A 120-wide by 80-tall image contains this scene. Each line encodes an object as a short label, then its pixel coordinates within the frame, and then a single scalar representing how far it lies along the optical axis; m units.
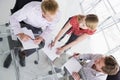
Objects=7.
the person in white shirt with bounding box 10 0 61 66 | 1.77
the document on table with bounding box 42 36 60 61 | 1.94
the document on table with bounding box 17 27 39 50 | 1.81
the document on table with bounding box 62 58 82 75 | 1.91
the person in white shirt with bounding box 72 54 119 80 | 1.85
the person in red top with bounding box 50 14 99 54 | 2.03
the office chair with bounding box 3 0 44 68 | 1.85
